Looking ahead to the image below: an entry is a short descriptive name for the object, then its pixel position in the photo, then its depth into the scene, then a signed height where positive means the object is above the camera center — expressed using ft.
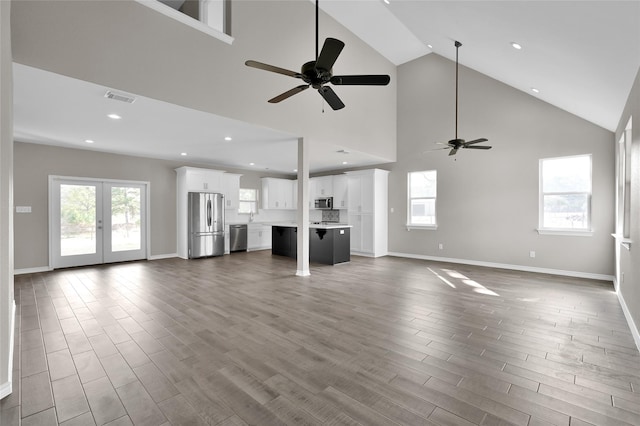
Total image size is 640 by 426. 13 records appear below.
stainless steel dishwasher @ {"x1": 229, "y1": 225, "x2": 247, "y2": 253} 29.30 -2.79
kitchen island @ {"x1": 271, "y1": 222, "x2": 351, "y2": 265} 22.27 -2.56
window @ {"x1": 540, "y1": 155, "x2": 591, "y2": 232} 18.04 +1.14
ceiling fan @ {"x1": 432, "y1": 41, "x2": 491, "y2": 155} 17.26 +3.99
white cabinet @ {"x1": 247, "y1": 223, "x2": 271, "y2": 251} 31.24 -2.88
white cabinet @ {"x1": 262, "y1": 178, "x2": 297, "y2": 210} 33.06 +1.92
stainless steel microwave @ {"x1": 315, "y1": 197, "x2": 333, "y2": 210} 30.22 +0.76
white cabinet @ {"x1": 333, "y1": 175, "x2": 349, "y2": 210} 28.55 +1.81
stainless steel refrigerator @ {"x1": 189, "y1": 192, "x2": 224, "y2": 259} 25.61 -1.32
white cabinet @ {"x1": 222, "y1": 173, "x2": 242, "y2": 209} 28.63 +2.01
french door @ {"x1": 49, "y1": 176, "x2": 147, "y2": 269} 20.62 -0.89
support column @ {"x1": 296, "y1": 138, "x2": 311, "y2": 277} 18.25 +0.24
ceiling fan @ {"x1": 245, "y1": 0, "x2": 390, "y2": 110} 8.86 +4.31
